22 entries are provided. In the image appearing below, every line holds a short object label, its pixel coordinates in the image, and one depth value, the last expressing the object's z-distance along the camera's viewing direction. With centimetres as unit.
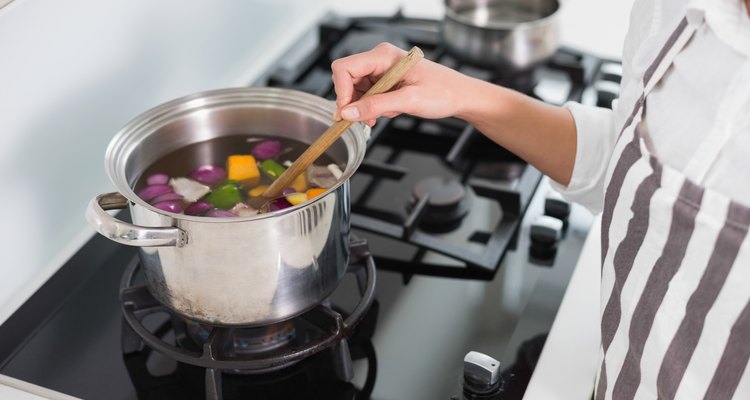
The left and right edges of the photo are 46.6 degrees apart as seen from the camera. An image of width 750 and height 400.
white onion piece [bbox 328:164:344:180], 98
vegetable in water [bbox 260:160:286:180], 101
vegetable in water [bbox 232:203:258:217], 94
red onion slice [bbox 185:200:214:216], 95
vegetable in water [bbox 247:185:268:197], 99
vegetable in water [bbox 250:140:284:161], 103
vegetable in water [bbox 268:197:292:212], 95
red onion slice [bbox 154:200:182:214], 92
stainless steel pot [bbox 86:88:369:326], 81
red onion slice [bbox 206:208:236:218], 92
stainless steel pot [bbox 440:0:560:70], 129
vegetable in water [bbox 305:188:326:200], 95
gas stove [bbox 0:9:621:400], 92
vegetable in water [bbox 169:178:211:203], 97
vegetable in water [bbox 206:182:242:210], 97
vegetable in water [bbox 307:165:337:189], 98
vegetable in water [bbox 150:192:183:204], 95
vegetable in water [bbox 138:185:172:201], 96
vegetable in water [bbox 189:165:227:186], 101
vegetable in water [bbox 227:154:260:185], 101
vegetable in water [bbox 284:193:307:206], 95
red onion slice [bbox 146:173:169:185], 99
